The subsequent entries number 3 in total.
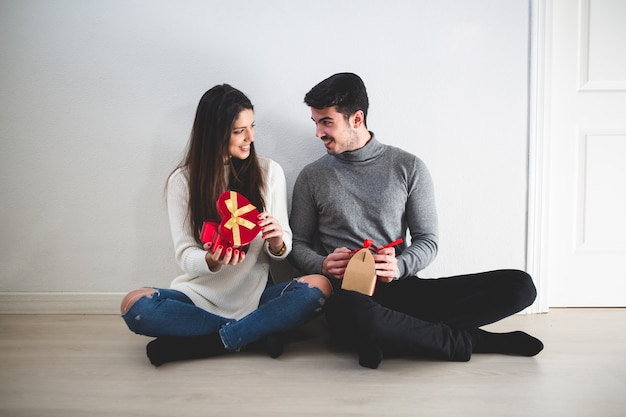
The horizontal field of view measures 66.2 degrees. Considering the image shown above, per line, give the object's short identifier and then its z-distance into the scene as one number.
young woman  1.42
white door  1.81
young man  1.37
